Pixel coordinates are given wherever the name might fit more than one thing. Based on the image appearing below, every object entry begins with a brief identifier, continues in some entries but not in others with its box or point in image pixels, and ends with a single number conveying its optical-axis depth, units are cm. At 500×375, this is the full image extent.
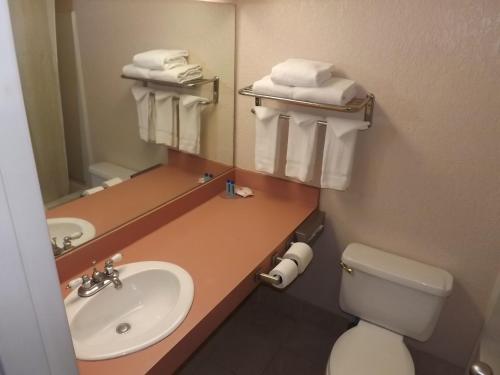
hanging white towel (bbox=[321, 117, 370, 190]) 157
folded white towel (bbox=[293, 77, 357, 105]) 147
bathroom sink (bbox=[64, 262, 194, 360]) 110
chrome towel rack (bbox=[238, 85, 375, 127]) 149
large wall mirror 119
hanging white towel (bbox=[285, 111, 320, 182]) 167
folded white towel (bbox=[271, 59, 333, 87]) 149
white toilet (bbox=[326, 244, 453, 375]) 154
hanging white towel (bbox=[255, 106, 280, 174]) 174
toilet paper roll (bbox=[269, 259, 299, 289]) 149
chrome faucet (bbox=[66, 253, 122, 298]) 126
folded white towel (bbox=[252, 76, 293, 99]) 156
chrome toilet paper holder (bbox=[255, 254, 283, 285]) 148
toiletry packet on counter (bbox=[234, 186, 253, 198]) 204
